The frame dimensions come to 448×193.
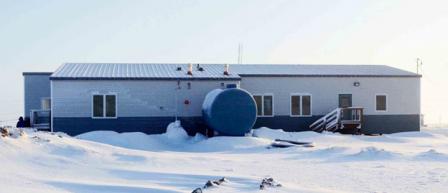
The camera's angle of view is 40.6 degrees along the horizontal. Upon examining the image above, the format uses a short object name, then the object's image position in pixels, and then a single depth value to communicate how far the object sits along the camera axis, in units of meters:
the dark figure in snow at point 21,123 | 26.30
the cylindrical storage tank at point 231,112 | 23.52
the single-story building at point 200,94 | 24.75
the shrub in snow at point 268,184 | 10.16
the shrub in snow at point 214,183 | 9.95
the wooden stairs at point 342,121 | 26.77
